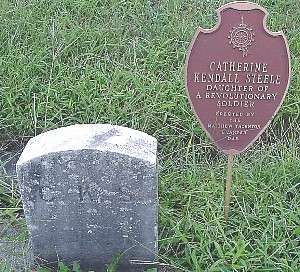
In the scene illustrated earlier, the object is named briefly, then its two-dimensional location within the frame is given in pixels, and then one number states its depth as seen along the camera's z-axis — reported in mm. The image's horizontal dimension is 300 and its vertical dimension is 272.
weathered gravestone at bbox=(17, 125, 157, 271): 2314
